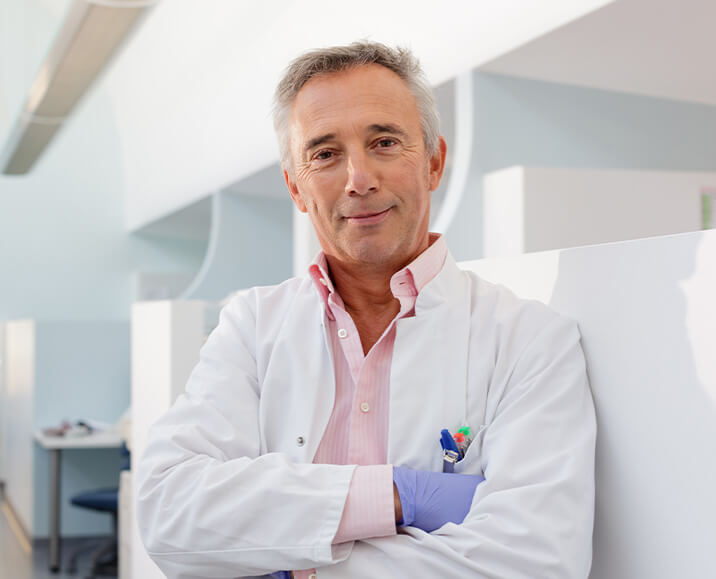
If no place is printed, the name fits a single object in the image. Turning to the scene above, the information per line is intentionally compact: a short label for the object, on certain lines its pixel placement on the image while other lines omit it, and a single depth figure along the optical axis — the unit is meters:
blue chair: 4.38
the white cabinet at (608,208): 2.17
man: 1.04
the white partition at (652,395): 0.95
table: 4.68
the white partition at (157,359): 2.43
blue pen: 1.13
